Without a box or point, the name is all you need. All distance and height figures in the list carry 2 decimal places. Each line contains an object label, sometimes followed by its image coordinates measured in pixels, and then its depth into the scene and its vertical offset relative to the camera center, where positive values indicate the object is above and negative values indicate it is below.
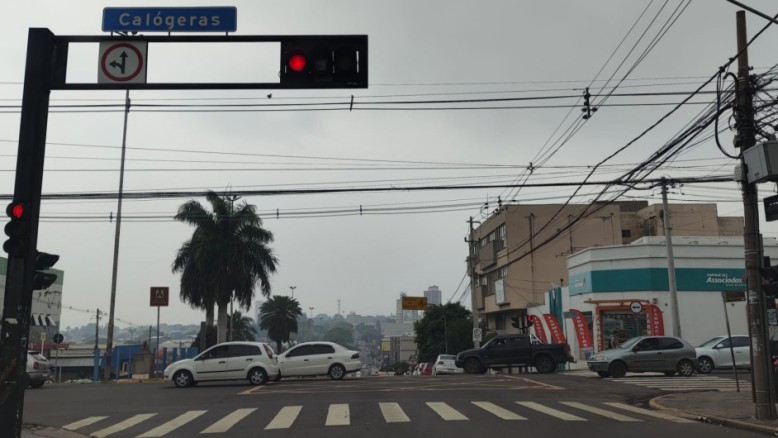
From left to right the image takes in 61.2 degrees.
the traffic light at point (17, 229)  9.58 +1.52
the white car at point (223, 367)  22.88 -1.15
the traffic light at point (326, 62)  9.83 +4.00
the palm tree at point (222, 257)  37.16 +4.34
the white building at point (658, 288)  34.00 +2.37
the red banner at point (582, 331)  35.50 +0.08
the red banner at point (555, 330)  38.69 +0.15
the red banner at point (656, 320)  33.56 +0.62
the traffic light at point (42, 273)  10.27 +0.96
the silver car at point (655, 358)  23.98 -0.92
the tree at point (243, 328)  72.22 +0.67
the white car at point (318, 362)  25.11 -1.08
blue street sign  9.75 +4.60
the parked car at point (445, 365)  37.78 -1.84
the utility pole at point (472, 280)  44.03 +3.51
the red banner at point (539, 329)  42.62 +0.24
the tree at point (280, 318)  72.00 +1.69
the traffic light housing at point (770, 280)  12.23 +0.97
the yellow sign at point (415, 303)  70.19 +3.18
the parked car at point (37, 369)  23.48 -1.24
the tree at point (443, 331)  70.19 +0.22
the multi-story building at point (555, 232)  53.62 +8.11
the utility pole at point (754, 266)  12.48 +1.27
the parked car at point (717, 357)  25.36 -0.95
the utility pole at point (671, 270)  28.81 +2.77
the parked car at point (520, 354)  27.36 -0.88
